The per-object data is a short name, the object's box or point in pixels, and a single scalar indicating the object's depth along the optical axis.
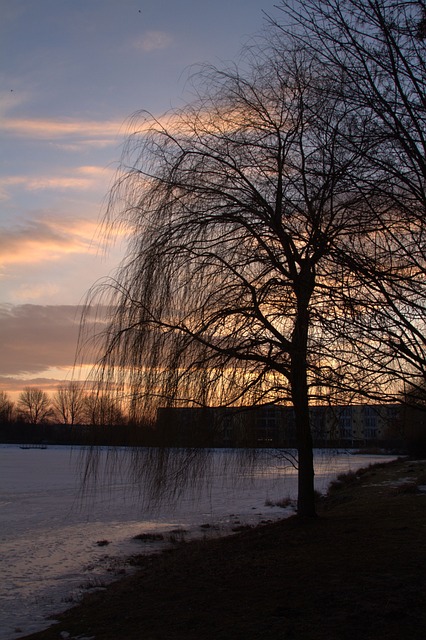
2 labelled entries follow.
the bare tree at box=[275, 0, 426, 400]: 4.46
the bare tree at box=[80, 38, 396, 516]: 7.82
